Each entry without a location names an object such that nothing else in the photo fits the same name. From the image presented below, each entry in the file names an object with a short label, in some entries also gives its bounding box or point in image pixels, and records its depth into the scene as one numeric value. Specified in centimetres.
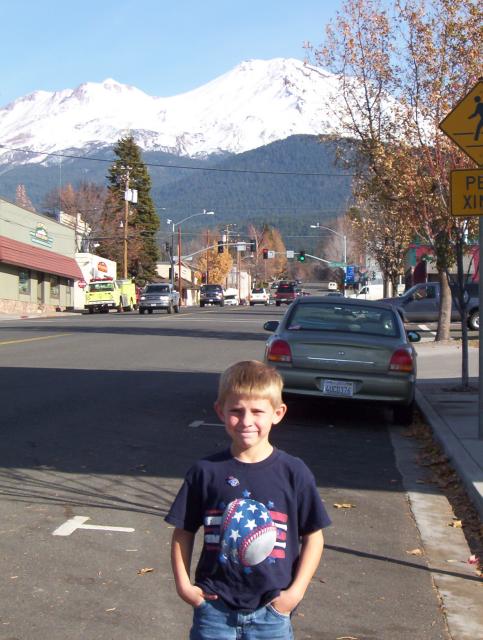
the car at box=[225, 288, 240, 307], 10408
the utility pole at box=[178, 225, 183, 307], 8844
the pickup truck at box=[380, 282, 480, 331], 3513
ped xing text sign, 974
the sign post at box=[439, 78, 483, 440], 974
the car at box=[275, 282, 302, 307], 8616
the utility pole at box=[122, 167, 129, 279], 7248
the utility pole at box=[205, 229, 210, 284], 12709
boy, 314
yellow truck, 6000
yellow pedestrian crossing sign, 976
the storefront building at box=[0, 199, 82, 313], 5928
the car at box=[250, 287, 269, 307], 9306
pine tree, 9088
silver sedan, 1130
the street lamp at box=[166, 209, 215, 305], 8676
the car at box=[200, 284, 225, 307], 8275
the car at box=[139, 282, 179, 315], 5616
